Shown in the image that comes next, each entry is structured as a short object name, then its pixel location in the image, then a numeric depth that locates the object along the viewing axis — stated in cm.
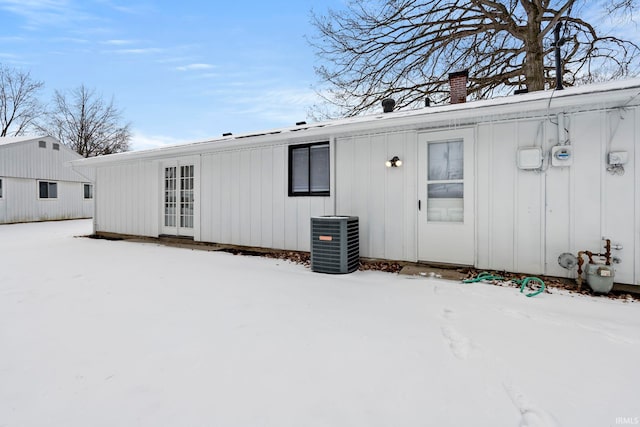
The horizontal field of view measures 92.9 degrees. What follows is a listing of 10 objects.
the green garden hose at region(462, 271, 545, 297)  344
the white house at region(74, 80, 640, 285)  363
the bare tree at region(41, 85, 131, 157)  2372
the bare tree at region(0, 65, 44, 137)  2208
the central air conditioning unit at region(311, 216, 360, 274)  447
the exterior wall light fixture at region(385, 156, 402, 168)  483
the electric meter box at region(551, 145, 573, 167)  380
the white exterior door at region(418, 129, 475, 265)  442
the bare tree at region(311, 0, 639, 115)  822
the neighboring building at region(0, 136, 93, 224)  1278
